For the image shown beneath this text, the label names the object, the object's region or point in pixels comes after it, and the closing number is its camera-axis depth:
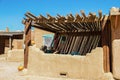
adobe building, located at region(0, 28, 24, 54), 11.67
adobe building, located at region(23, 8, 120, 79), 4.44
